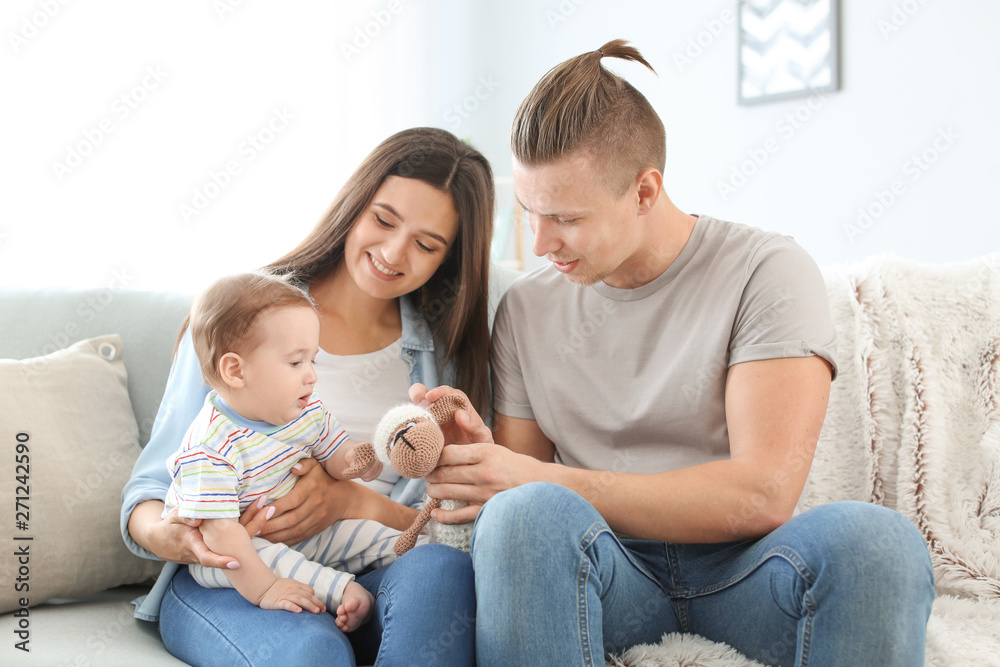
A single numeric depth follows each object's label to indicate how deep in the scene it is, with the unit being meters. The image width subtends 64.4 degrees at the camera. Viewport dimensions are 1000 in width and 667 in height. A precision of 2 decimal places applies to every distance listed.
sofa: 1.22
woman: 1.04
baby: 1.07
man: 0.95
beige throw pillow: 1.22
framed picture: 2.58
